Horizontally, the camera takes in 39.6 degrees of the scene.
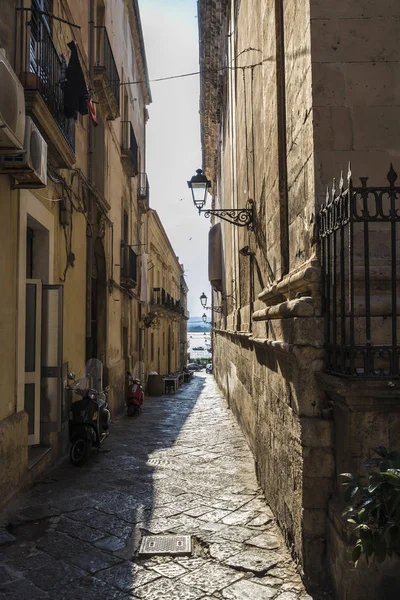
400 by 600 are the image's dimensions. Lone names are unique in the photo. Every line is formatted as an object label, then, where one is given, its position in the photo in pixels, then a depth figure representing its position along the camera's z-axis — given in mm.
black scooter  6668
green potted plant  2199
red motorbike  11664
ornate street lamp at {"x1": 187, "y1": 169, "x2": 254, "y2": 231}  9159
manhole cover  3809
